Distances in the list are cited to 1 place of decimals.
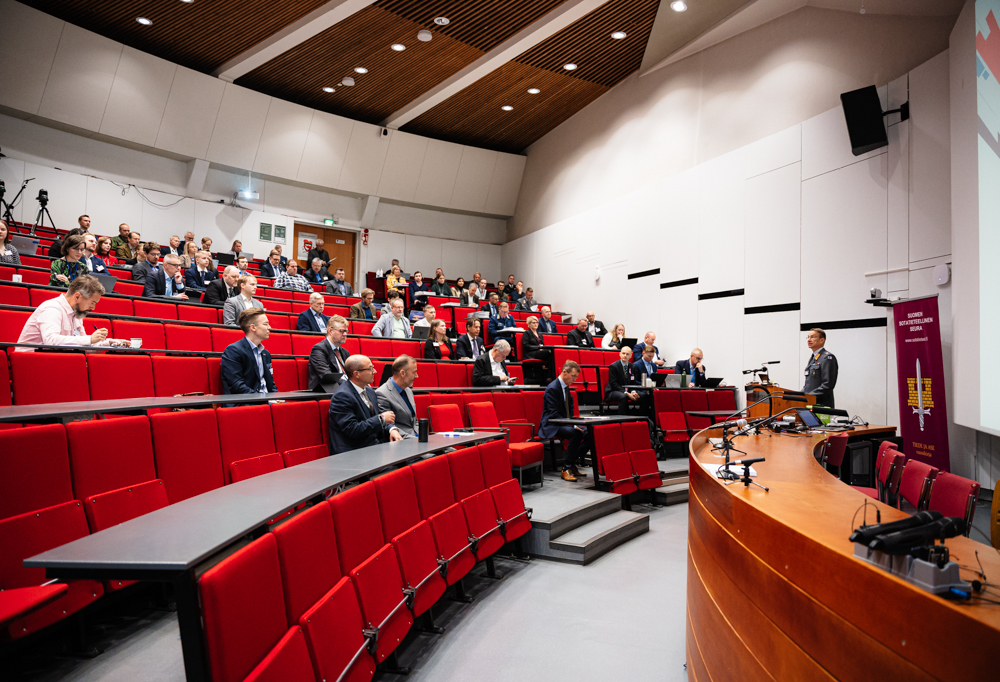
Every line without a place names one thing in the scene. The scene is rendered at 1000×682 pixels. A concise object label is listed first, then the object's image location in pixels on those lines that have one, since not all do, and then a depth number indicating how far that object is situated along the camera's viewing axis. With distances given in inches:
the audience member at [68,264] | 169.0
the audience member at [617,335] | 330.0
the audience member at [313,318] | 209.8
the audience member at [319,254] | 398.3
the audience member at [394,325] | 234.2
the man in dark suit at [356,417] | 117.7
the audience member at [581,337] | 314.3
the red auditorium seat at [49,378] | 98.6
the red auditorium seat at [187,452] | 85.7
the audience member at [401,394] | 131.5
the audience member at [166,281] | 208.2
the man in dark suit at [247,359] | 132.6
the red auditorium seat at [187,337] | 156.6
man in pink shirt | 118.0
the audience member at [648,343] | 303.4
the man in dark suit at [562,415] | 183.9
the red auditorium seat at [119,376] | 112.1
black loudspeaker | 223.0
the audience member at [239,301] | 180.9
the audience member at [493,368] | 210.8
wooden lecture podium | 187.8
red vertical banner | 184.9
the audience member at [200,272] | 255.4
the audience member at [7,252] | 179.2
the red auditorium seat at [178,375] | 125.2
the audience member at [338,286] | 365.4
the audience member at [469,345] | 230.5
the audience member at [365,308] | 253.3
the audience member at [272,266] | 338.6
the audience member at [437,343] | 220.7
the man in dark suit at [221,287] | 214.5
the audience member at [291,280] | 301.6
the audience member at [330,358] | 154.9
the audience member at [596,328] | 368.0
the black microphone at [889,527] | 38.3
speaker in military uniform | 191.6
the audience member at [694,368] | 281.1
